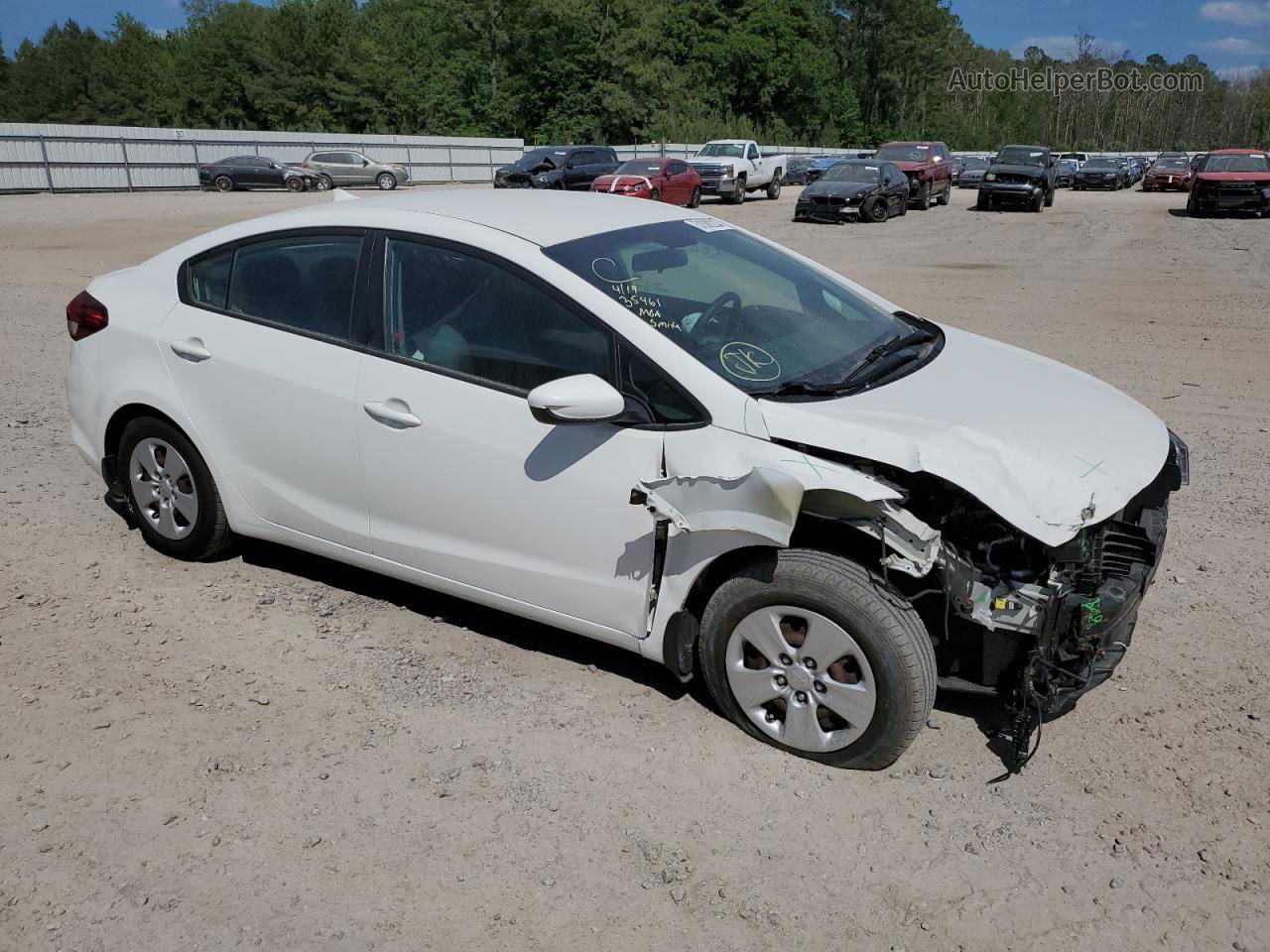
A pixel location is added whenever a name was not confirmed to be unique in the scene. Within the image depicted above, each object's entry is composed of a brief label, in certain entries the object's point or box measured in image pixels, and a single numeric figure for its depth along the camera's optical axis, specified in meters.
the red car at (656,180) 27.70
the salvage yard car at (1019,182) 29.77
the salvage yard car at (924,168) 30.36
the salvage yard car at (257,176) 37.38
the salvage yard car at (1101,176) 45.88
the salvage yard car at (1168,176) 43.72
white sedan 3.16
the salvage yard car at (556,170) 33.19
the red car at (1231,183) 26.17
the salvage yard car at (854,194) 25.17
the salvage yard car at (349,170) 38.12
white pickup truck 33.56
